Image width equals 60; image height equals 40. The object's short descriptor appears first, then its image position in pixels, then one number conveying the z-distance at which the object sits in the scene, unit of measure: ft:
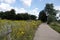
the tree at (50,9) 94.73
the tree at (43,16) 100.89
